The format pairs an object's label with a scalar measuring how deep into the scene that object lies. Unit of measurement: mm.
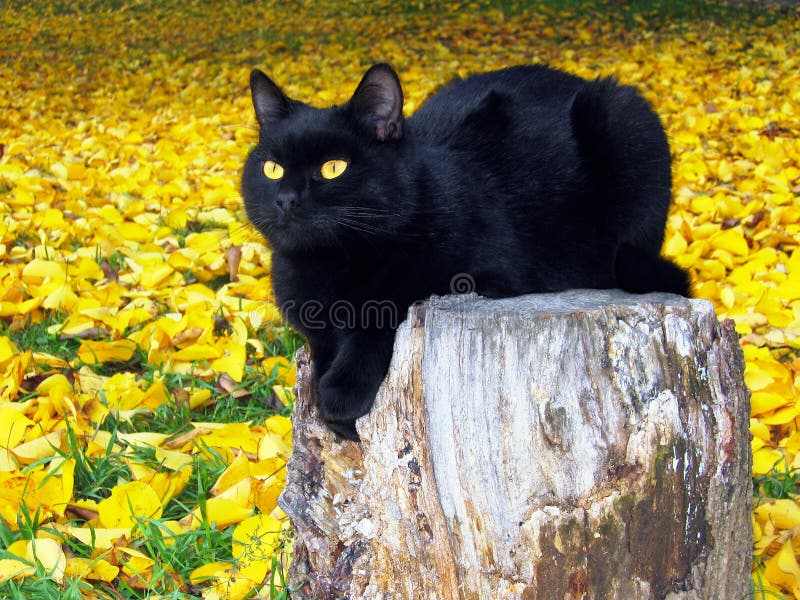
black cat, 1975
